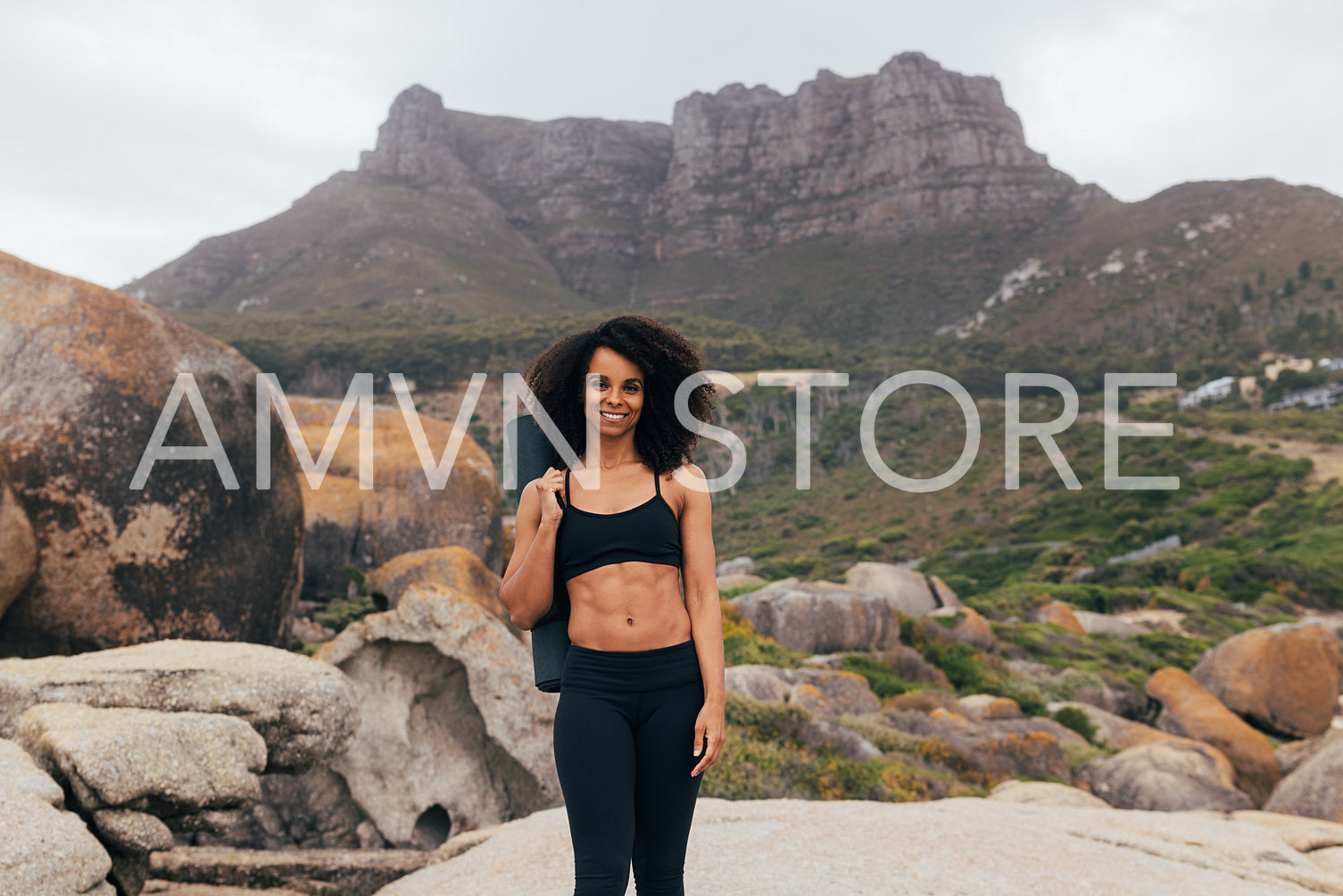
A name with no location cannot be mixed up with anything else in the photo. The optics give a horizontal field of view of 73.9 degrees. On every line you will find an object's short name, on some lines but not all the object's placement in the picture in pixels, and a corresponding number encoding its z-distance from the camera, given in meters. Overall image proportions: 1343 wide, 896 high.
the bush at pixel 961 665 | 16.33
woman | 2.41
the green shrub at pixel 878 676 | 14.20
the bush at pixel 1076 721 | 14.25
